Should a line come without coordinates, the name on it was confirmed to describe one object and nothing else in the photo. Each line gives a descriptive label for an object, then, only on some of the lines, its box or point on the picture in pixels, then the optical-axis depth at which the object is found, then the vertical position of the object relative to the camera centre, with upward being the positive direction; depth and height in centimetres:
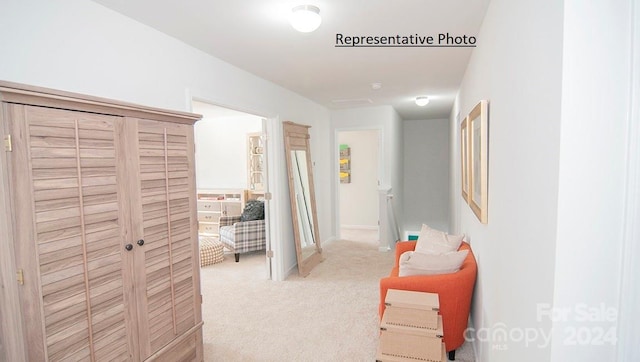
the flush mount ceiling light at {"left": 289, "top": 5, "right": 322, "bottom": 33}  204 +90
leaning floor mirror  450 -47
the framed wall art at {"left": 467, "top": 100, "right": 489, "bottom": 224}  209 +2
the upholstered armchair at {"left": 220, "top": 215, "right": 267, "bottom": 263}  522 -113
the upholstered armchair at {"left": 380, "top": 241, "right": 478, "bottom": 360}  233 -91
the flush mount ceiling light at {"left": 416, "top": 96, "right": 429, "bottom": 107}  506 +95
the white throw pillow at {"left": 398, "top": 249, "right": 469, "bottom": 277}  249 -77
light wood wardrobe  139 -32
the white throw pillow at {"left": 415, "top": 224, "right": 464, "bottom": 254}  308 -76
